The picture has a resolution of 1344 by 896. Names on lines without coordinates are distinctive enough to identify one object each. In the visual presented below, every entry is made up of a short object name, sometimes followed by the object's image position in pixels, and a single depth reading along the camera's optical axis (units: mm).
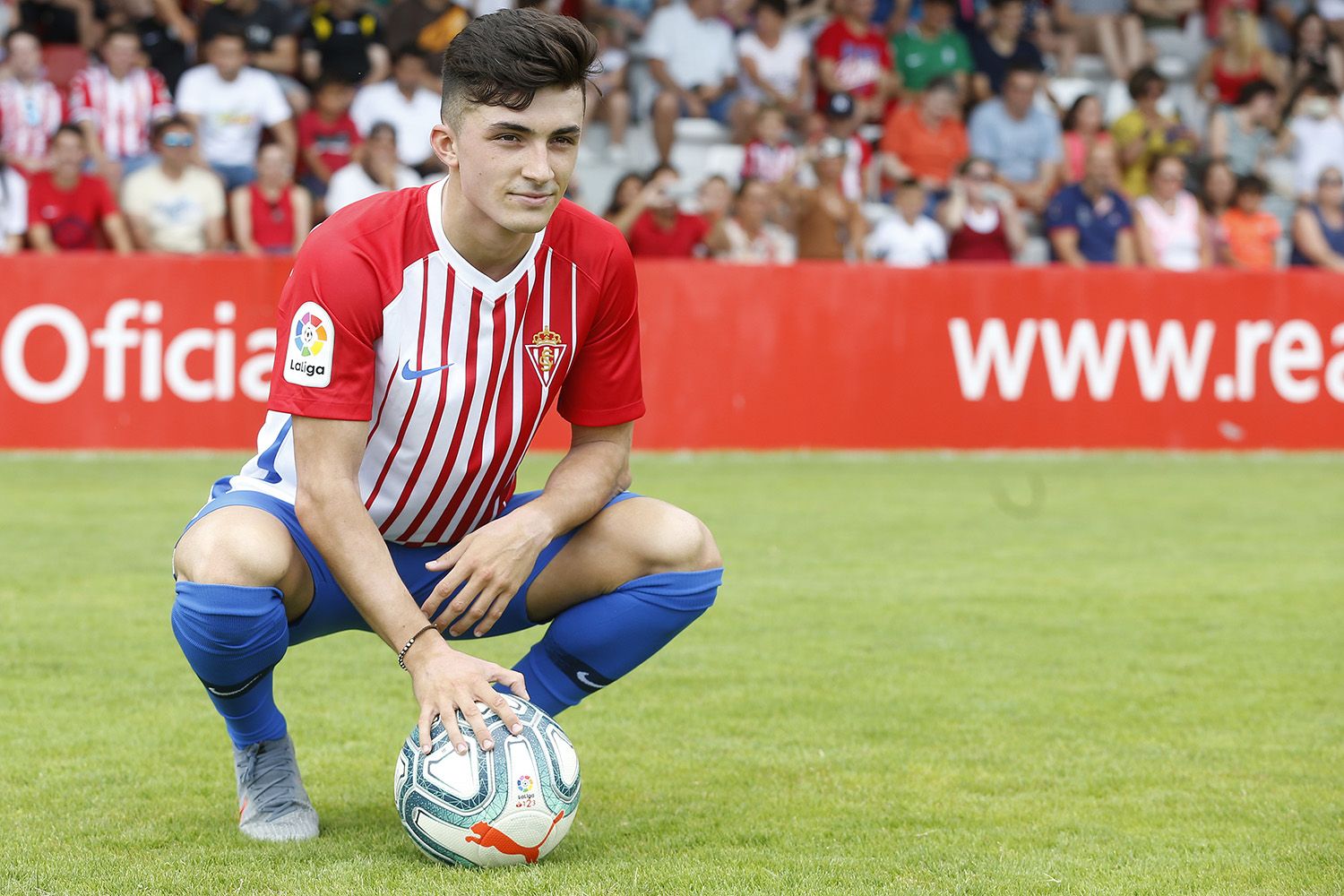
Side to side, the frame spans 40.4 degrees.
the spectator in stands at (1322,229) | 14266
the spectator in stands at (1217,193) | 14750
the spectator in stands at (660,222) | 12899
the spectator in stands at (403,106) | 13477
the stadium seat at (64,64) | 13234
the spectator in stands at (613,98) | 15188
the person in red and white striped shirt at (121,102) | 12719
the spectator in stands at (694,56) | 15422
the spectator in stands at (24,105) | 12547
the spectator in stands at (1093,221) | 14062
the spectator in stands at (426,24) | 14195
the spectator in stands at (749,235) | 13383
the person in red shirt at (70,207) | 11891
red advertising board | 11289
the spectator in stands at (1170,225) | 14125
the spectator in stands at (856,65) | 15695
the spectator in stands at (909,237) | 13586
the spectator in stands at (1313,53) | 17438
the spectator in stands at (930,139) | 15047
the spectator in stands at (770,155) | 14328
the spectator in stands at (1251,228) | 14500
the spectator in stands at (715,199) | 13391
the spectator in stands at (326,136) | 13117
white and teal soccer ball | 3488
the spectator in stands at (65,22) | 13531
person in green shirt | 15781
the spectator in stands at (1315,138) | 16094
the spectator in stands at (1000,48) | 15977
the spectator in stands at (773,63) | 15633
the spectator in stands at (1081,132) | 15367
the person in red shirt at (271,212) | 12234
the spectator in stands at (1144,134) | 15523
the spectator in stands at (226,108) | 12820
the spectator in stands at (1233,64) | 17094
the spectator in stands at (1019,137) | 15156
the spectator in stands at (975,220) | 13820
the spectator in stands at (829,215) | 13742
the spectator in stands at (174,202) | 12117
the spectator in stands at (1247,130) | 16516
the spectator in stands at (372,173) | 12383
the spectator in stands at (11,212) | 11734
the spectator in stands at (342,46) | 13734
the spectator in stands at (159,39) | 13406
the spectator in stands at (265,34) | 13609
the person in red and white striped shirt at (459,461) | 3500
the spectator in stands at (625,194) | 13031
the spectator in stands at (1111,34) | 17734
